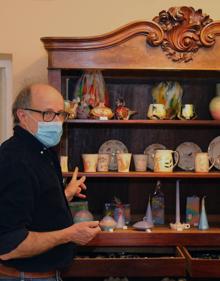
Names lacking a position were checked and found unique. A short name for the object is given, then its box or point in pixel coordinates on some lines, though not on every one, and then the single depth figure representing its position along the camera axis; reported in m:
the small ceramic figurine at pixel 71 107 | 2.43
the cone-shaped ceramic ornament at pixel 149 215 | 2.59
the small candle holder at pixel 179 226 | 2.51
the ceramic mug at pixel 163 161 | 2.52
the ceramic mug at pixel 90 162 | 2.53
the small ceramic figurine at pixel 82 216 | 2.50
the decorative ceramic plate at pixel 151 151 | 2.72
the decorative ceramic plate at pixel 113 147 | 2.75
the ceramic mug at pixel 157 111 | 2.53
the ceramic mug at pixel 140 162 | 2.59
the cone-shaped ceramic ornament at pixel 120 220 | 2.55
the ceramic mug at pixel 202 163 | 2.55
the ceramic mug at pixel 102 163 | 2.55
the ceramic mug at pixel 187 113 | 2.55
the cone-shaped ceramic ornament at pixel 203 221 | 2.51
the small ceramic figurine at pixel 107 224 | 2.47
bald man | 1.54
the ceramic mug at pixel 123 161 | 2.52
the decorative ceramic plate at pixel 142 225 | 2.48
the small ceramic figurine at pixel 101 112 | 2.47
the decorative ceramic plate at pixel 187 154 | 2.73
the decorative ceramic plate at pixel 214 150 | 2.72
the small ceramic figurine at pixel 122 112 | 2.53
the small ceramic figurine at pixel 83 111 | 2.48
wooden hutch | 2.32
